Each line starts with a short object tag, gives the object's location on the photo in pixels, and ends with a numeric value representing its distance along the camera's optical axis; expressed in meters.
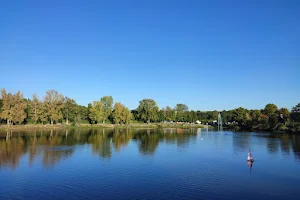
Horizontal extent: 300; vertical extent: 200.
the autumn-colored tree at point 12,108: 81.06
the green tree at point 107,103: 106.45
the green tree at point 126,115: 105.86
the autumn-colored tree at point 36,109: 89.64
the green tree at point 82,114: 100.94
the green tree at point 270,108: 112.26
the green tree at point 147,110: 115.75
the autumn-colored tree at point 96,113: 100.62
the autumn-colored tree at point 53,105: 91.12
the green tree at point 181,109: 142.49
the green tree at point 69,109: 97.38
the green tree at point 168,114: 134.12
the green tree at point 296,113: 82.14
